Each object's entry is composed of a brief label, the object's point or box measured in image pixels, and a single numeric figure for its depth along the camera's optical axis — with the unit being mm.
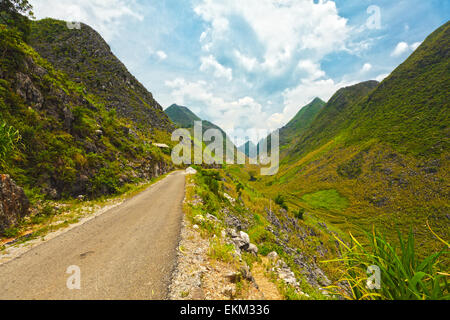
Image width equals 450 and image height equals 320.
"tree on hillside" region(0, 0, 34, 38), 17938
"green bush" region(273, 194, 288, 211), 29000
